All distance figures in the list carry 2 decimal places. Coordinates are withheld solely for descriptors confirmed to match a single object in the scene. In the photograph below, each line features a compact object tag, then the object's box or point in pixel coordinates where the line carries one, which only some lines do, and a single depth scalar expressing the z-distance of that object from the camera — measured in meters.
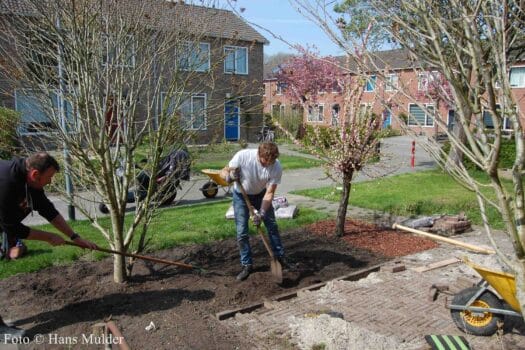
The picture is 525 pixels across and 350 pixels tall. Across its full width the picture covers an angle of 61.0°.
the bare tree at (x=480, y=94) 1.95
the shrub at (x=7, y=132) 4.72
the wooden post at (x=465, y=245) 4.10
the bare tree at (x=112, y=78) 4.16
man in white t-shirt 5.28
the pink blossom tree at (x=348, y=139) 6.91
